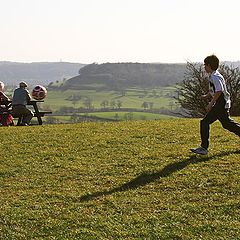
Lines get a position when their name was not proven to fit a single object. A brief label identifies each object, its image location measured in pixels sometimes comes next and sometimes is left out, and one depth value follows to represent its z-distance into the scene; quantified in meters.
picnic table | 18.79
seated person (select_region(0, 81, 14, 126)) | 18.62
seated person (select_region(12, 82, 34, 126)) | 18.42
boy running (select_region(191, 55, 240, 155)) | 9.47
